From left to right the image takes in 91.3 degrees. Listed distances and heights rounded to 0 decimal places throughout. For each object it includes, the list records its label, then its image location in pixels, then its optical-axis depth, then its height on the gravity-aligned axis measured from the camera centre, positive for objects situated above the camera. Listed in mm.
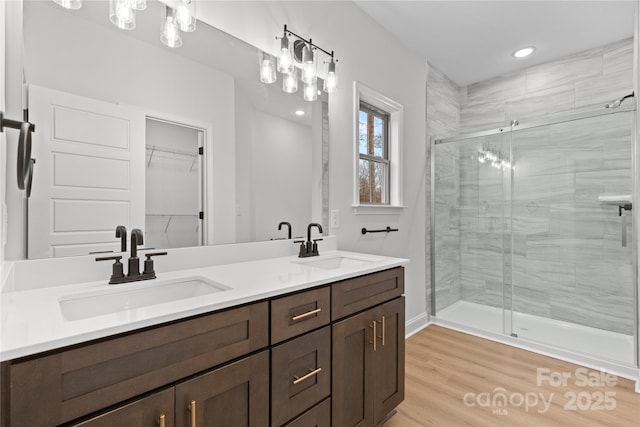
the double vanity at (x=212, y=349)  652 -370
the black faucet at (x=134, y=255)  1130 -150
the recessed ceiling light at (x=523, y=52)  2883 +1526
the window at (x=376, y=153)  2326 +502
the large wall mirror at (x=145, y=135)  1090 +337
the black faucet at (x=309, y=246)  1786 -190
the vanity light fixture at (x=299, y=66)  1734 +870
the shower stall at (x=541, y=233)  2570 -182
